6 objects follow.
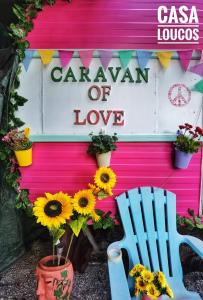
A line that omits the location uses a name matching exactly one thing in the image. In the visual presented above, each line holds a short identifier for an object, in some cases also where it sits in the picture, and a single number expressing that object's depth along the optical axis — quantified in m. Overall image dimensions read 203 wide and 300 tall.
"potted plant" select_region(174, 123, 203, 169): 2.75
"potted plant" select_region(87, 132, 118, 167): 2.75
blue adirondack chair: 2.74
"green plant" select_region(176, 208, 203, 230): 2.93
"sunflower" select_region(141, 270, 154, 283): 2.13
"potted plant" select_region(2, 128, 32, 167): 2.68
